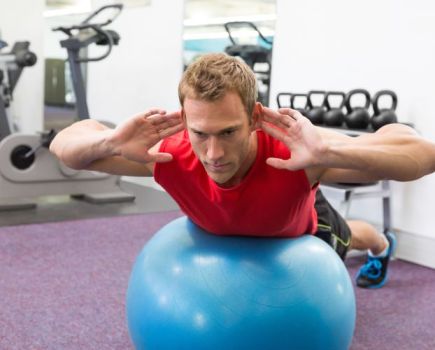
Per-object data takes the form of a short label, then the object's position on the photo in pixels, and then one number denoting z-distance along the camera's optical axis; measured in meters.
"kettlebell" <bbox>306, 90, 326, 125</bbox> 3.14
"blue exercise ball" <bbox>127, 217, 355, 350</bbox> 1.45
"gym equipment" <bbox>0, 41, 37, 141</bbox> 4.46
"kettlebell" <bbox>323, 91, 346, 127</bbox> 3.07
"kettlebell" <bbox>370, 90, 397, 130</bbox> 2.84
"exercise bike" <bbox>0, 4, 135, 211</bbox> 4.06
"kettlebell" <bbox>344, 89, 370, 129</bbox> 2.96
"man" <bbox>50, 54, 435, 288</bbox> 1.30
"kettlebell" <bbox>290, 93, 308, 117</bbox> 3.29
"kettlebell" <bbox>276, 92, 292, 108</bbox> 3.70
